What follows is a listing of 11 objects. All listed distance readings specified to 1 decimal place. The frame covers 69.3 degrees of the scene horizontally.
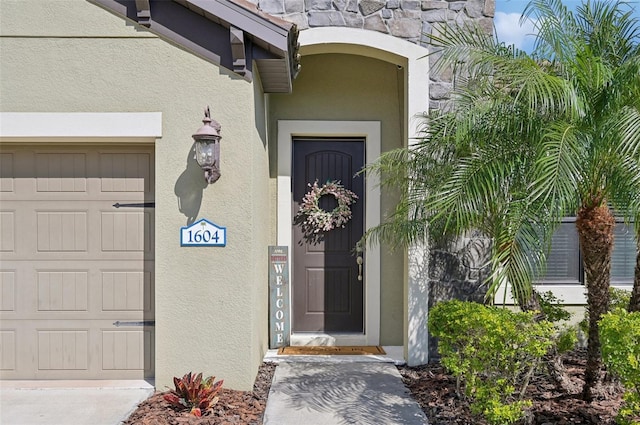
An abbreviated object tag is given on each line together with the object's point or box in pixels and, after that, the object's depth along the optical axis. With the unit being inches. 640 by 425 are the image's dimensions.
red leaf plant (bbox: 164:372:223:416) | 159.0
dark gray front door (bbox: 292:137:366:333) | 257.8
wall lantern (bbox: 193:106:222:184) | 169.9
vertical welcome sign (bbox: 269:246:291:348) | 244.8
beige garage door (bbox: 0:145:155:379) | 187.2
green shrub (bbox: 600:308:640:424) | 124.6
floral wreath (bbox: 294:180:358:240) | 253.4
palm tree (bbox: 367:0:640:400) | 137.0
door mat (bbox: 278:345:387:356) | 235.9
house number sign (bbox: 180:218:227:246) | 177.9
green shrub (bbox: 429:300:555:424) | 139.7
